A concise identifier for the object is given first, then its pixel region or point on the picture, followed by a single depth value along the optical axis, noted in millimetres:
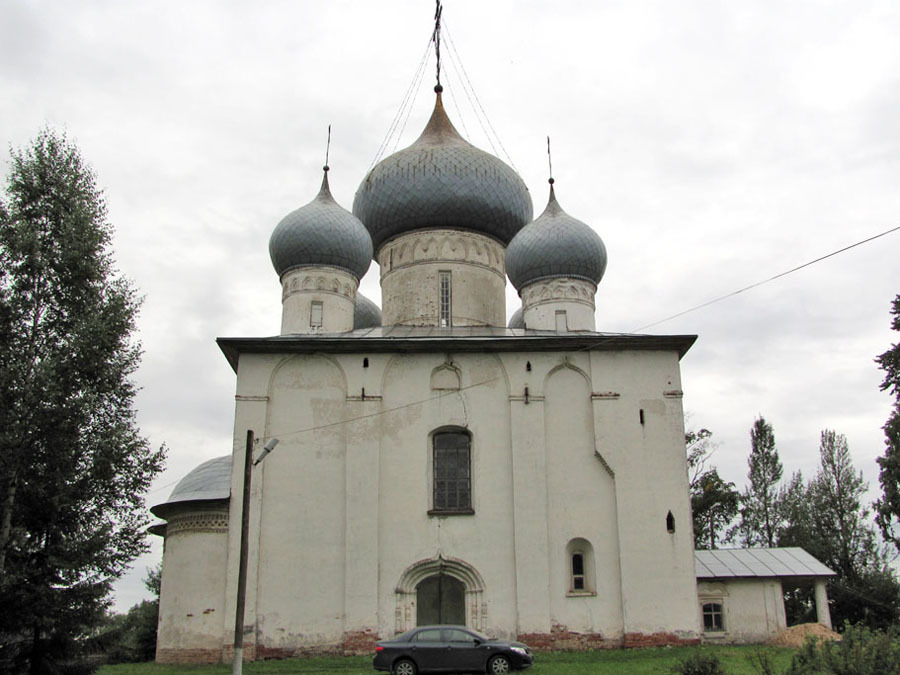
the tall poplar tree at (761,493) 32062
